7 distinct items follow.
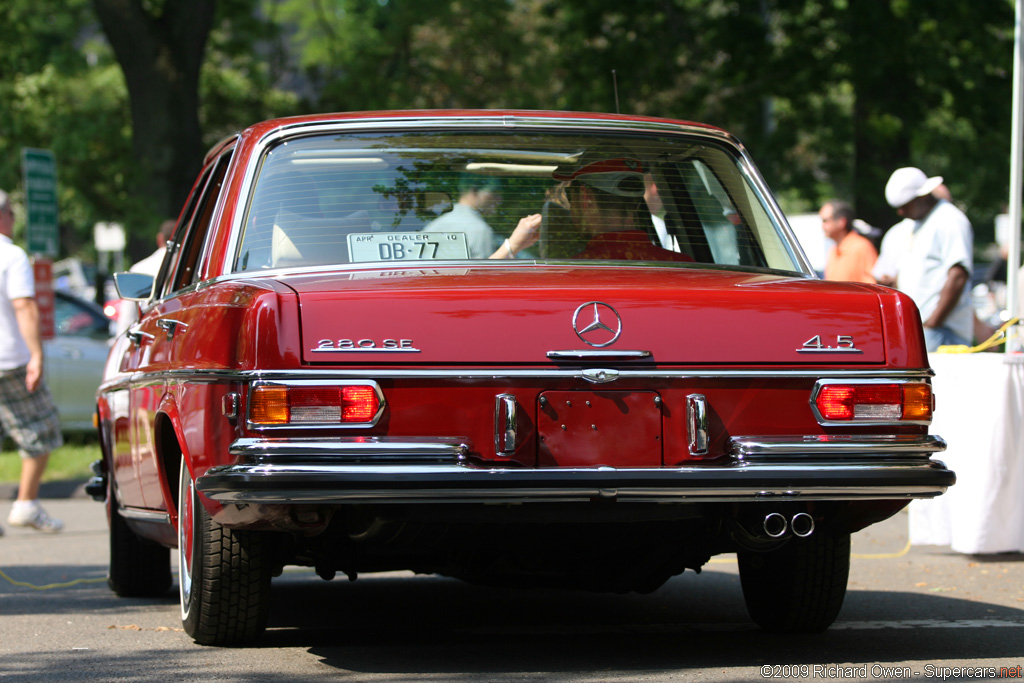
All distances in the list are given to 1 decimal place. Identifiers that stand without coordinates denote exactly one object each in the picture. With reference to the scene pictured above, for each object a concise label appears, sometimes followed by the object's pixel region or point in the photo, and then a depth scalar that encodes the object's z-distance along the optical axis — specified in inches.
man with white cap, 740.6
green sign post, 1066.7
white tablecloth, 606.2
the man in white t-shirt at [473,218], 404.5
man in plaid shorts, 745.0
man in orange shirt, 971.9
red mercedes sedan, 339.3
